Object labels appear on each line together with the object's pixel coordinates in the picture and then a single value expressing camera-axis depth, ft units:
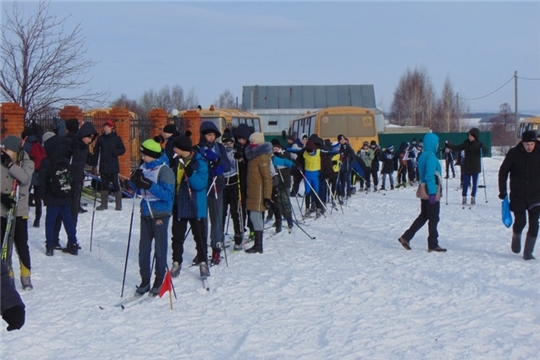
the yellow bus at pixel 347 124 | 90.74
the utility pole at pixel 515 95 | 151.84
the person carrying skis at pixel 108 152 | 45.75
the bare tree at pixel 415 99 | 271.28
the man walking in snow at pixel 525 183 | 28.81
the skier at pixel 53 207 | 30.50
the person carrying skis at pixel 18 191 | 23.71
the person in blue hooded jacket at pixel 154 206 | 23.88
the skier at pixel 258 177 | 31.19
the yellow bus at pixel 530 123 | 109.30
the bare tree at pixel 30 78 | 62.03
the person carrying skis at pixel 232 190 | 32.11
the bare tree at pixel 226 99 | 320.09
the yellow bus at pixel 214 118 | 74.64
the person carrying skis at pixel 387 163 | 73.82
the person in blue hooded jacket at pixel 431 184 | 31.07
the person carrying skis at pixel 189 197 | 25.63
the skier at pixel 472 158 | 49.24
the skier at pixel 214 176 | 28.81
